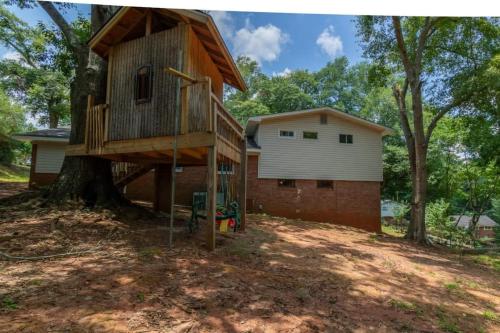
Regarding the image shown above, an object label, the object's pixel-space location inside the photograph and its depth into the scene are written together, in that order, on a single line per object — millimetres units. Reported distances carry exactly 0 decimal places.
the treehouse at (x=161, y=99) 5633
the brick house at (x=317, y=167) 14344
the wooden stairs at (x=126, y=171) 9359
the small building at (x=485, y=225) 39250
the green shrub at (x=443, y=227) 13738
